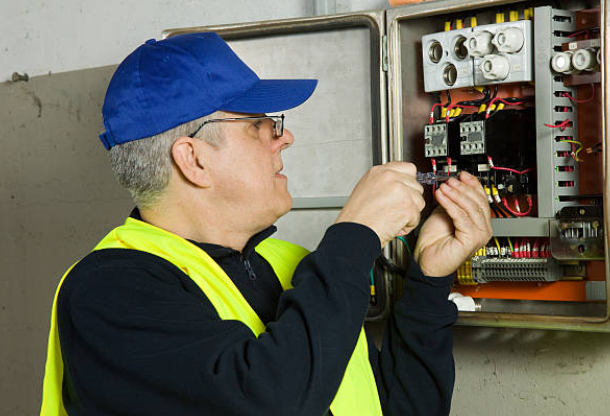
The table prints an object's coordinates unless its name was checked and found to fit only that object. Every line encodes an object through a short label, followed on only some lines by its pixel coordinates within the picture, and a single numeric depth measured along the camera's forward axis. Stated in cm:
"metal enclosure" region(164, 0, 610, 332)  158
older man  93
